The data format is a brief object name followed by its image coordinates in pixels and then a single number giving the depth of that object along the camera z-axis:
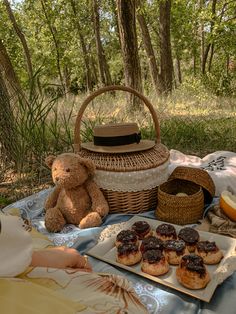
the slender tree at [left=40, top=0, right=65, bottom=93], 13.32
